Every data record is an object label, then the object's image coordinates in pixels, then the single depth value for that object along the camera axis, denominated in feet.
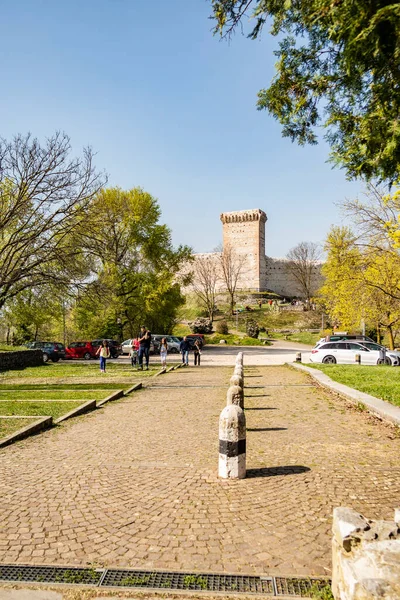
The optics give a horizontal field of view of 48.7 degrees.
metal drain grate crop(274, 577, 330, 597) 9.34
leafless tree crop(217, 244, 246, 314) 260.11
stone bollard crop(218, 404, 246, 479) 16.43
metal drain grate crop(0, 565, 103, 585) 9.95
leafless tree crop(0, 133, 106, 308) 68.85
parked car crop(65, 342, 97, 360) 113.09
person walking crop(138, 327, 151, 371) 67.00
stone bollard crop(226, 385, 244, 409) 22.77
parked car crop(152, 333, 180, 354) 121.49
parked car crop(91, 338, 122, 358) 111.55
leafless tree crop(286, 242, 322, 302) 273.85
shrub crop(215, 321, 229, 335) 184.44
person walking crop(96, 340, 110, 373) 65.21
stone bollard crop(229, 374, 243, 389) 27.76
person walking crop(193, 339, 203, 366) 80.92
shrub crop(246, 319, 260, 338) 177.88
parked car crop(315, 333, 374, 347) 90.32
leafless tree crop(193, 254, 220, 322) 228.22
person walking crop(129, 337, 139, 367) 78.12
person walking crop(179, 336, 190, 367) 81.55
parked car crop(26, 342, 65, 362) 107.24
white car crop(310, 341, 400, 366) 74.79
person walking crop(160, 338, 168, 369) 70.33
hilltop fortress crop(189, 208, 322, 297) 289.33
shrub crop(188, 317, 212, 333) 187.11
